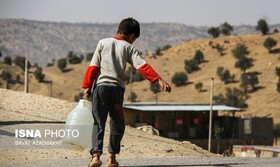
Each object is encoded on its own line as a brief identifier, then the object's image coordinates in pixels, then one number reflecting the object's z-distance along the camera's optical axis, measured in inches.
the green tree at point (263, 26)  4704.7
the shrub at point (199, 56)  4362.7
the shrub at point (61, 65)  4808.1
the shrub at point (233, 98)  3159.5
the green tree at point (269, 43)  4074.8
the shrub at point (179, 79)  3924.7
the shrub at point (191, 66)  4232.3
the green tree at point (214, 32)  5132.9
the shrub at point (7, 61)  4530.0
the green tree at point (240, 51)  3988.2
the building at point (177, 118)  2201.0
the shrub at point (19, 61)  4813.0
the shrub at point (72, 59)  5272.6
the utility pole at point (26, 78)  1210.9
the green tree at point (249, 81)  3454.7
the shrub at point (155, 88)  3754.9
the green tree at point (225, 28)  5255.9
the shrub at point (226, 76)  3752.5
